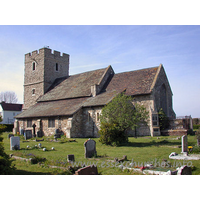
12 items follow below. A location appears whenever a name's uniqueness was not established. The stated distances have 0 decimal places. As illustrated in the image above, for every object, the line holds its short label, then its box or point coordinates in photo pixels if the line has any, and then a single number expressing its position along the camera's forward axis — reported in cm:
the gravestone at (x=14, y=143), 1511
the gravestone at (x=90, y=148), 1202
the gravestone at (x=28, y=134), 2390
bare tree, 8019
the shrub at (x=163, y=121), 2439
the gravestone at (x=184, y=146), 1233
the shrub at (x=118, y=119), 1744
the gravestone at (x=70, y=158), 1030
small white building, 5872
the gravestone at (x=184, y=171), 738
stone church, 2500
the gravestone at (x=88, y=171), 759
